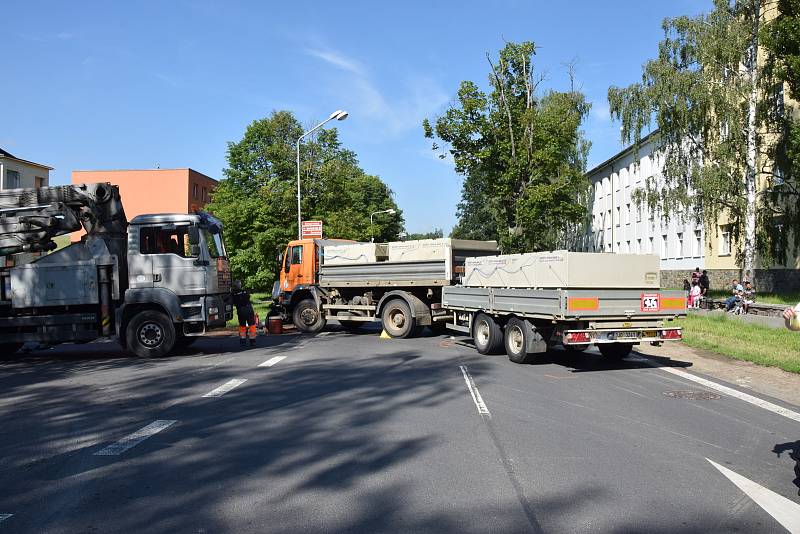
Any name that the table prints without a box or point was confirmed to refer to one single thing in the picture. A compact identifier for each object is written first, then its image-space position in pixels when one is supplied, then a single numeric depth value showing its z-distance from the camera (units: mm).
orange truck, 11836
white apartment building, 45469
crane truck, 14234
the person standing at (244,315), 16922
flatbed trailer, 11609
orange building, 71938
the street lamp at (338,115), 29594
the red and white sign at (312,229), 28922
